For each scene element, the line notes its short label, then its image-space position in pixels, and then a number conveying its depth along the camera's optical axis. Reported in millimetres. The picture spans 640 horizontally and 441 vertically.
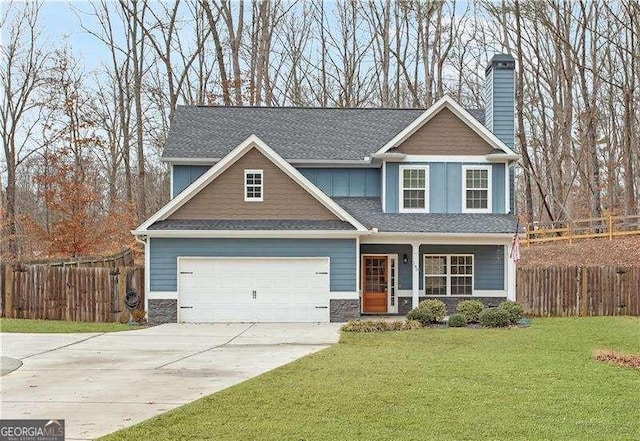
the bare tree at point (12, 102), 38781
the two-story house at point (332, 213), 22250
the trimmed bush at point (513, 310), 20325
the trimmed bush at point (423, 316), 20547
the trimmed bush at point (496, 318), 19969
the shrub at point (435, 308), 20891
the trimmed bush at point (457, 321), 20328
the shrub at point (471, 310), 20969
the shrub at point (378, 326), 19391
